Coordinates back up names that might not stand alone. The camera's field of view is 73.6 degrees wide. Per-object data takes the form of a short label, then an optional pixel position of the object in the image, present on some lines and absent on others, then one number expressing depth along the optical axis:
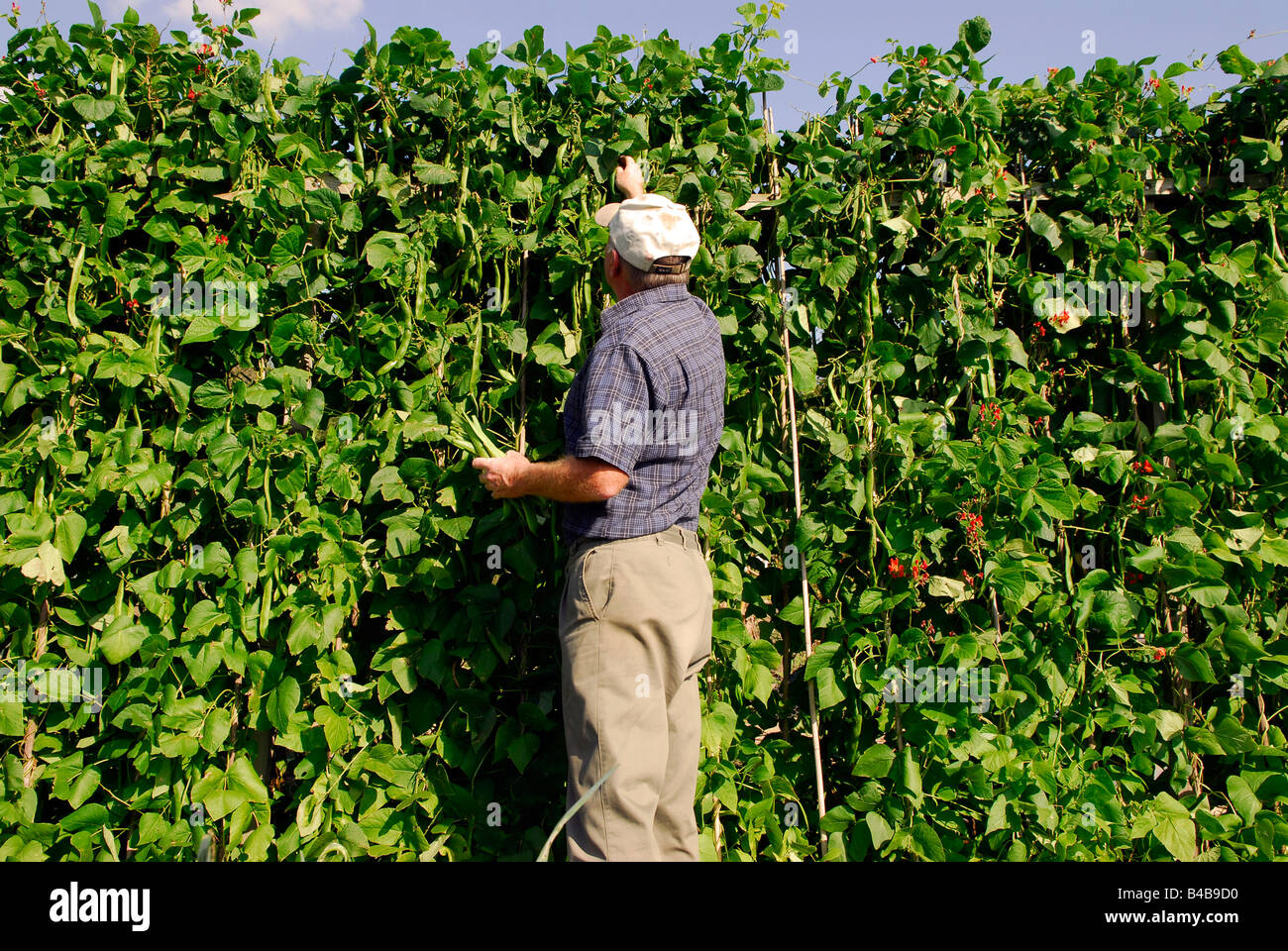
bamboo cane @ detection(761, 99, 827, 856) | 2.48
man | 1.96
